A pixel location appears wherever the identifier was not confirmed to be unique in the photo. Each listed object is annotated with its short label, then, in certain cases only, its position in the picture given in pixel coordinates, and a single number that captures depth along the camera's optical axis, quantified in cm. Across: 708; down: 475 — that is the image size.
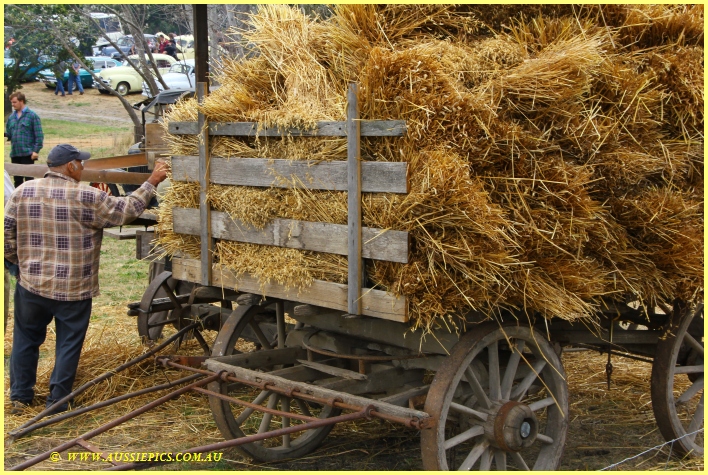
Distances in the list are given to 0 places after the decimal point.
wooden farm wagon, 388
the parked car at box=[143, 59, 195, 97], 2038
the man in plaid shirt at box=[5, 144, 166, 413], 545
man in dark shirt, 1288
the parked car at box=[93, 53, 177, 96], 2606
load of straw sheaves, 363
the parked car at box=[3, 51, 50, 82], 2259
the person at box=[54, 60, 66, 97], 2435
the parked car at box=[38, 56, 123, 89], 2764
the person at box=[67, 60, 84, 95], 2650
